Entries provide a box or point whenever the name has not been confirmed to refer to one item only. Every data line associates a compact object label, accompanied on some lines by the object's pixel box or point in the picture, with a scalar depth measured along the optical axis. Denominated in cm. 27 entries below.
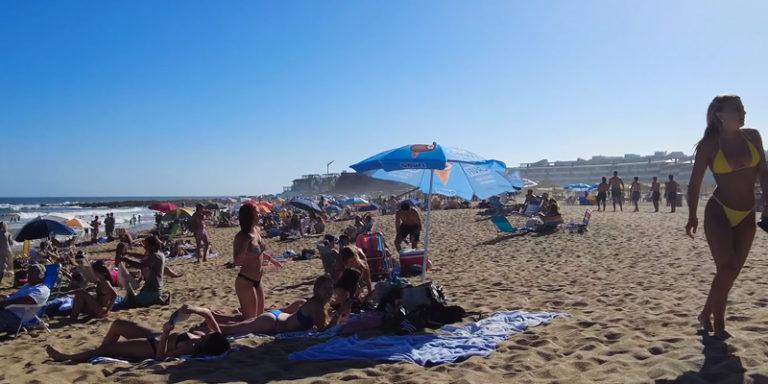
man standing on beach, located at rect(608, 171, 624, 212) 1841
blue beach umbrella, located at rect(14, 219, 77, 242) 1076
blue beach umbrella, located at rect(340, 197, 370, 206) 2970
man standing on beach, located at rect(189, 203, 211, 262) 1175
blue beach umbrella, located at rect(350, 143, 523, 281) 476
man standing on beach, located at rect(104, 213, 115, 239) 2022
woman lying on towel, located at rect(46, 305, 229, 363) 381
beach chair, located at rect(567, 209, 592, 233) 1162
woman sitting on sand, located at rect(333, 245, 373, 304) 457
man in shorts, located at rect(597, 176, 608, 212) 1855
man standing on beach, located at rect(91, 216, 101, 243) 1831
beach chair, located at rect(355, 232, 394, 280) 739
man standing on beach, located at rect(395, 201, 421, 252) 894
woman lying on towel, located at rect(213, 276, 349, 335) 441
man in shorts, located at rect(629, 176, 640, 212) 1844
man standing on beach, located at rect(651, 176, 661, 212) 1733
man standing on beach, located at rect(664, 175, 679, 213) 1678
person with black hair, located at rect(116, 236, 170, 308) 634
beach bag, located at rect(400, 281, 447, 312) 433
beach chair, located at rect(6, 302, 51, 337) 505
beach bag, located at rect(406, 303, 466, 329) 423
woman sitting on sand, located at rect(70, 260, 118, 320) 571
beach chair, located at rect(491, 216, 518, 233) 1205
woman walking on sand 309
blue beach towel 352
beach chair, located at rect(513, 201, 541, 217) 1651
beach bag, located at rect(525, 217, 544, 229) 1216
